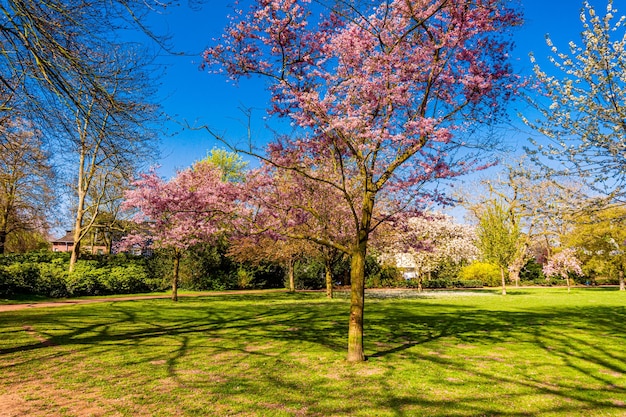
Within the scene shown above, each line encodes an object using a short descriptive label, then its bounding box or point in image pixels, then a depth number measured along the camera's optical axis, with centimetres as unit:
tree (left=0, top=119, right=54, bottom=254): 2298
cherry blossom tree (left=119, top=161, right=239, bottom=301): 1625
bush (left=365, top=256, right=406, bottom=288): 3753
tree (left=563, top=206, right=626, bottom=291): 2951
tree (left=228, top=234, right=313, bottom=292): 2331
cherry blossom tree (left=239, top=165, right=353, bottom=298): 902
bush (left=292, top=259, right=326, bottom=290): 3369
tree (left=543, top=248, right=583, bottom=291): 3250
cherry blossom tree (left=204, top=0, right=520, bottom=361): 726
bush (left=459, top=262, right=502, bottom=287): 4025
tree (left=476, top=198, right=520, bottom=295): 2845
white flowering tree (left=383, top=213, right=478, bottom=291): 3318
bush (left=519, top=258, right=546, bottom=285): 4197
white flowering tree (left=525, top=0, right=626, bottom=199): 829
